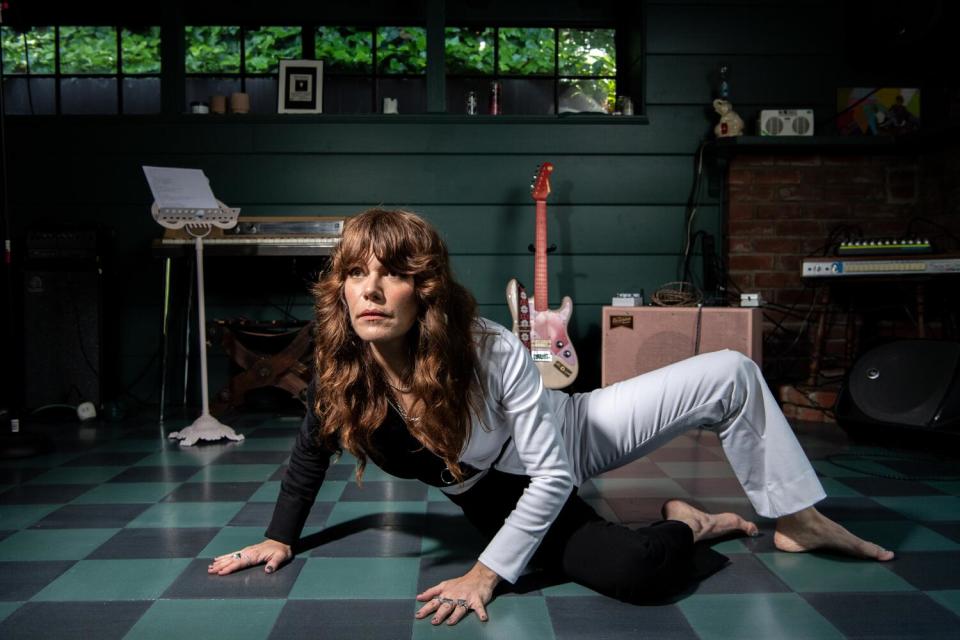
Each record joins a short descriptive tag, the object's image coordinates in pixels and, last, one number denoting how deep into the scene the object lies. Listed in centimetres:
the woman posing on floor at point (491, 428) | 132
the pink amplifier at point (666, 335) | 333
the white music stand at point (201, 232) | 298
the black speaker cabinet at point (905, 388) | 257
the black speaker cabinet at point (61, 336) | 359
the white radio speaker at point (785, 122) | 389
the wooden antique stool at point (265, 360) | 352
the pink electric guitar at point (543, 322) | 368
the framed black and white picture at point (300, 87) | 401
